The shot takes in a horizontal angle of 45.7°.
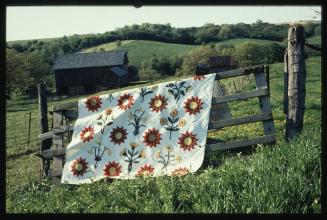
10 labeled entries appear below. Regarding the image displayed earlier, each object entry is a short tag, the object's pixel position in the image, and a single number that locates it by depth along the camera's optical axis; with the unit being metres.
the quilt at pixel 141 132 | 6.68
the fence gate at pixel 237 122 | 6.82
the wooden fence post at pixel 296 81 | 6.68
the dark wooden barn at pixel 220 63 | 61.97
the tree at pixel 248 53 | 62.54
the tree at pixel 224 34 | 82.69
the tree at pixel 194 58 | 65.62
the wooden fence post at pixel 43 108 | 9.42
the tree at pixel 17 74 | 59.31
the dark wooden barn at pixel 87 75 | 63.12
